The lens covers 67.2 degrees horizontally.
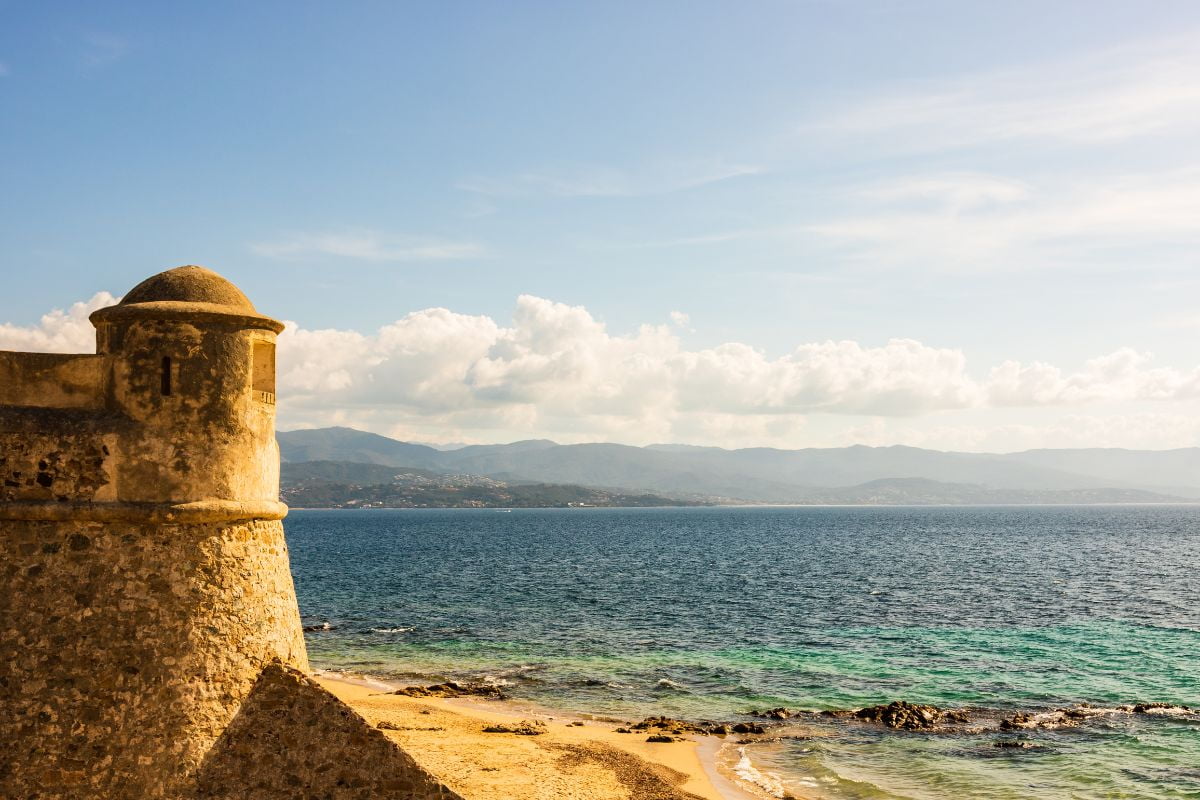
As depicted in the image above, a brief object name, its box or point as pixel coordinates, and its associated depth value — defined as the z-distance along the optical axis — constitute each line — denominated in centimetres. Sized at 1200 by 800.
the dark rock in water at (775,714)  3322
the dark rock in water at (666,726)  3116
